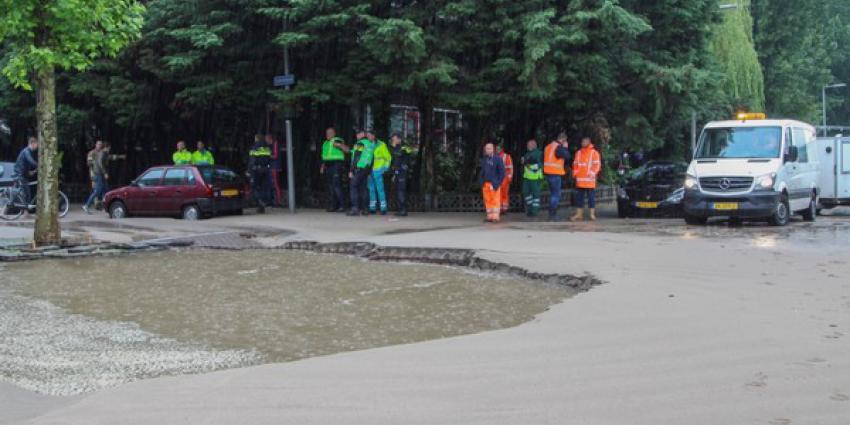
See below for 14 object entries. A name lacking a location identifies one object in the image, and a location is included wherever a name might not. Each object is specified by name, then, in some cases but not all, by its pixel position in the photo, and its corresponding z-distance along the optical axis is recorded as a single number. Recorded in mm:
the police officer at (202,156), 25250
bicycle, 21172
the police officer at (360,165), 21109
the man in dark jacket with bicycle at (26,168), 21078
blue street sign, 21188
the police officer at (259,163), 23656
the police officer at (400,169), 21062
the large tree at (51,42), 13781
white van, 16828
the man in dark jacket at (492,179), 19484
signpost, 21203
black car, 20594
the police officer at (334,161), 22172
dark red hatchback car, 21203
